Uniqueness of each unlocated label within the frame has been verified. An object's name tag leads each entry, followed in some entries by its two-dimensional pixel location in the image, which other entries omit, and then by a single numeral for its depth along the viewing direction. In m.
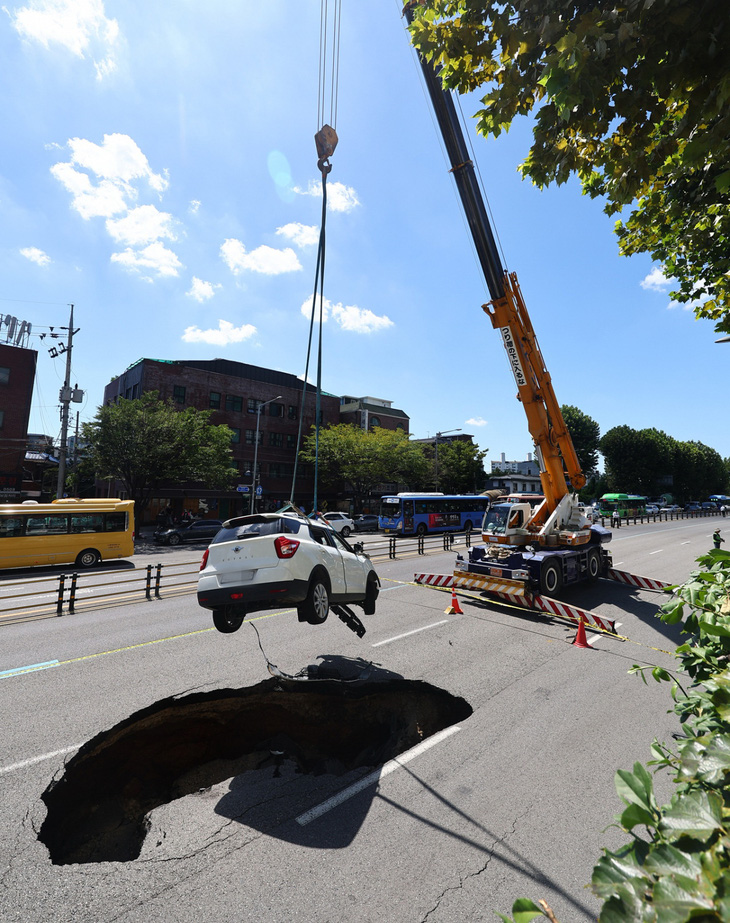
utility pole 27.25
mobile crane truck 11.99
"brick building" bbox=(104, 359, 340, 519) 42.84
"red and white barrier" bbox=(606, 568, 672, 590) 13.62
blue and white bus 33.41
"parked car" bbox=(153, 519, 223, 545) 29.75
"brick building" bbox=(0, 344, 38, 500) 36.53
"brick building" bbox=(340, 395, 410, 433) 57.93
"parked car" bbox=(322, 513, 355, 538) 35.11
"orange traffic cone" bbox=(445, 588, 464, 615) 12.05
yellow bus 18.47
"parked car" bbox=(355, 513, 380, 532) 38.84
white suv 4.56
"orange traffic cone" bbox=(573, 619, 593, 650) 9.50
